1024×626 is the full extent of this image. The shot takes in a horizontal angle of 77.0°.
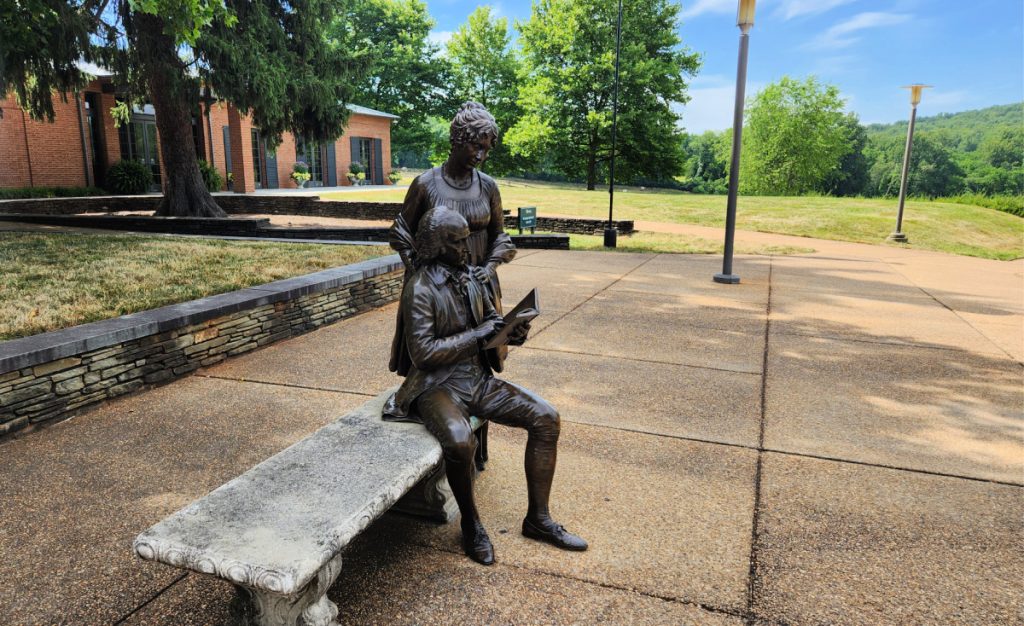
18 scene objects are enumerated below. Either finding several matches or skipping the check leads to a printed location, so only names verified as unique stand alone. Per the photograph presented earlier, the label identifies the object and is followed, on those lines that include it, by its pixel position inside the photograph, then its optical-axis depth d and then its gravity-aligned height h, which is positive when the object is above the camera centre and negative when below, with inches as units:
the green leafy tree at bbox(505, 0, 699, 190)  1471.5 +233.5
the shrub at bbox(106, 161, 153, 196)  927.7 +8.2
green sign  637.3 -29.0
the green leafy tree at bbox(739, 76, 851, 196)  2610.7 +216.7
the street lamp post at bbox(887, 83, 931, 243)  721.4 +39.5
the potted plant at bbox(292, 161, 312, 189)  1210.1 +21.6
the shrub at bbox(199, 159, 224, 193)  1000.9 +12.3
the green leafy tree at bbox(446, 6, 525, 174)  1872.5 +341.9
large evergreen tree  545.3 +107.0
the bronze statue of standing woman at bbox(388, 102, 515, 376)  131.6 -3.0
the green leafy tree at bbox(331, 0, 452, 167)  1857.8 +351.9
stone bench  80.0 -45.4
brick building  854.5 +57.4
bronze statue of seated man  113.8 -36.8
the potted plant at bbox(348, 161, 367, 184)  1357.0 +27.6
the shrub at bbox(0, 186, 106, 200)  793.6 -11.4
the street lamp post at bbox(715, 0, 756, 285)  393.4 +35.4
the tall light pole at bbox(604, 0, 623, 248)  640.4 -47.0
